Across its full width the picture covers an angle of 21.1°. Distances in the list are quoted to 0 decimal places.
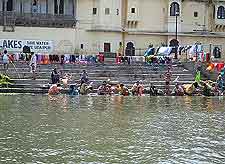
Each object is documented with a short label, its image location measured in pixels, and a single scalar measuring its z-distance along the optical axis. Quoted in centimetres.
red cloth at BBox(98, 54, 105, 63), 4645
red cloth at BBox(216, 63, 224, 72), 4341
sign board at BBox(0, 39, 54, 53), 5425
